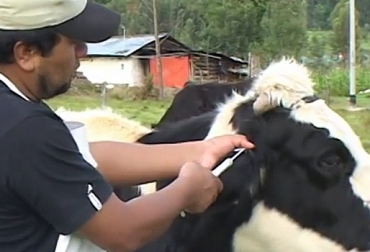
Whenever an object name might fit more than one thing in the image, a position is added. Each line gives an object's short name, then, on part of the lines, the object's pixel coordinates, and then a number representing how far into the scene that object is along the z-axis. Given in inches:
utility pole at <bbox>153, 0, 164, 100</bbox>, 1236.5
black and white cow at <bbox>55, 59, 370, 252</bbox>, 113.3
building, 1633.9
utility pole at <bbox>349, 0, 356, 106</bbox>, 944.6
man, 76.5
